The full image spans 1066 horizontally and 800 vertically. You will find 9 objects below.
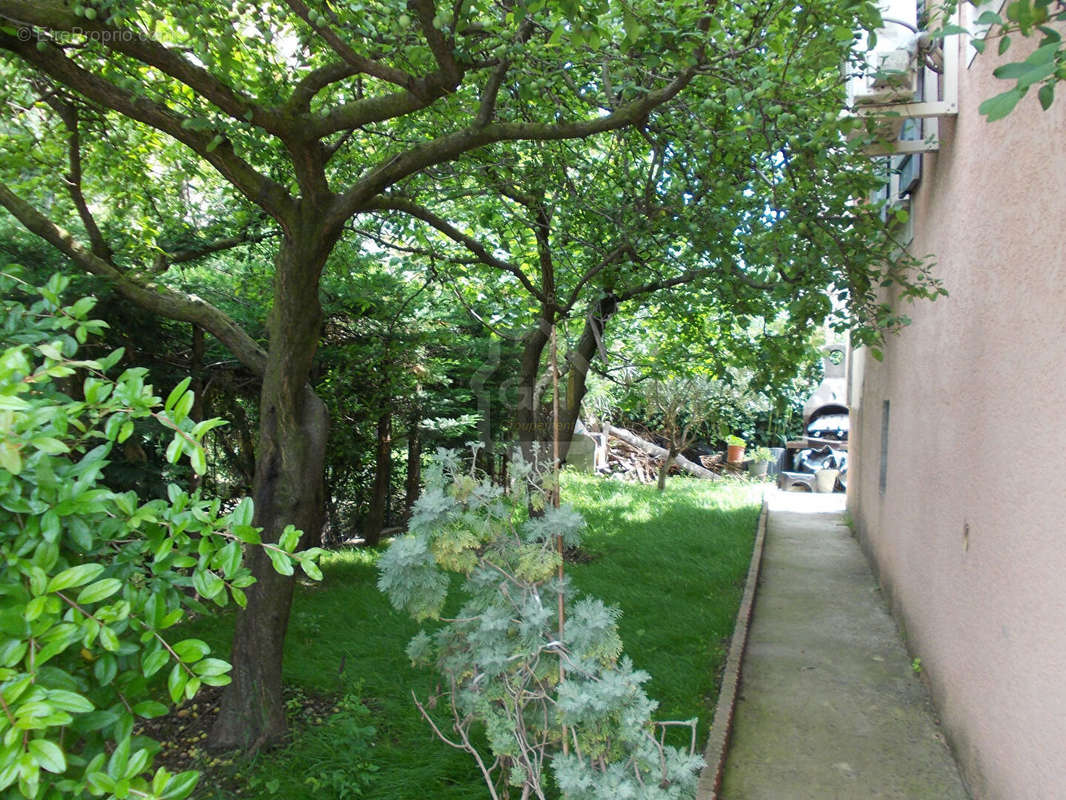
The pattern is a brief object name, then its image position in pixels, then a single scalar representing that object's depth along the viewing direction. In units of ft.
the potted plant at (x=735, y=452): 80.93
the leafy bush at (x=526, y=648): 11.32
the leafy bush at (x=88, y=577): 5.09
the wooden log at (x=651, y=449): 76.89
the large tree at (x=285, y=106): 16.17
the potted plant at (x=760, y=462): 77.71
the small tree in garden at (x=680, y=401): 59.41
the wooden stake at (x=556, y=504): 12.16
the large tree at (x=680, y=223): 18.74
